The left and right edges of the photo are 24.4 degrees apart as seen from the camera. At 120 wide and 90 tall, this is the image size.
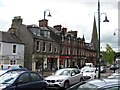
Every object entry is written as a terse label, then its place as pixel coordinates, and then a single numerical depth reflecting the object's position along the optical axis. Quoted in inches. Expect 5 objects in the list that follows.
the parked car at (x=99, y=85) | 227.6
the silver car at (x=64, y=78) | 700.7
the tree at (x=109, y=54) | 2329.5
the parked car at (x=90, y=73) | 1141.0
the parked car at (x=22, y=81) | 440.1
